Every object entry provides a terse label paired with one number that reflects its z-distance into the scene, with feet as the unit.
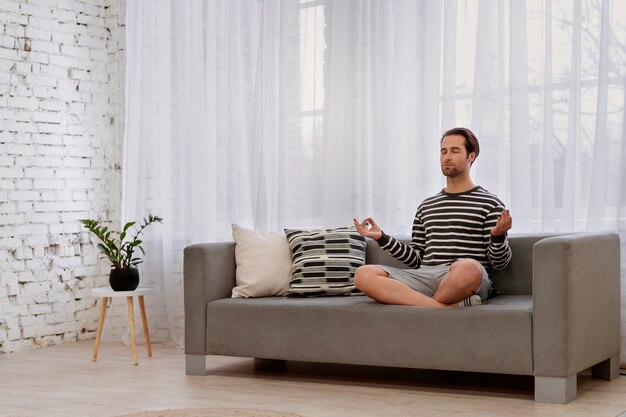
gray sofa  11.94
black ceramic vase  16.58
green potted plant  16.60
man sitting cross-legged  12.86
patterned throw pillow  14.83
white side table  16.37
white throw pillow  15.11
